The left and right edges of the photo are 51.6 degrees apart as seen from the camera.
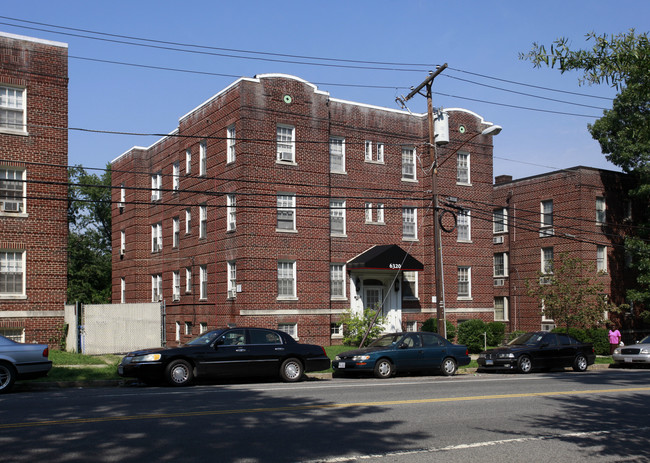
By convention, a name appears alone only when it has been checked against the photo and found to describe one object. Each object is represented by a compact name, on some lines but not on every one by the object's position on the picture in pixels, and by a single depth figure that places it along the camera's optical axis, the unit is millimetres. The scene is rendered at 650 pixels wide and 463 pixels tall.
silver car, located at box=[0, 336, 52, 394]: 14805
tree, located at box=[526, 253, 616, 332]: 30234
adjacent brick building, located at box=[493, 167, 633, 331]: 37469
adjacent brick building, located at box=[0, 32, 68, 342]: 22500
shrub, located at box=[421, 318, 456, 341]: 30453
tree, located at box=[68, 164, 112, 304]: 56594
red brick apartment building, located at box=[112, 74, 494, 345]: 28188
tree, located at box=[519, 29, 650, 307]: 35812
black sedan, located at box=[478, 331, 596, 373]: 22625
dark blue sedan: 19578
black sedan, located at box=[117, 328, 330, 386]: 16250
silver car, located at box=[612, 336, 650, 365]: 26125
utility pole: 24297
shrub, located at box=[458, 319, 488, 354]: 30266
